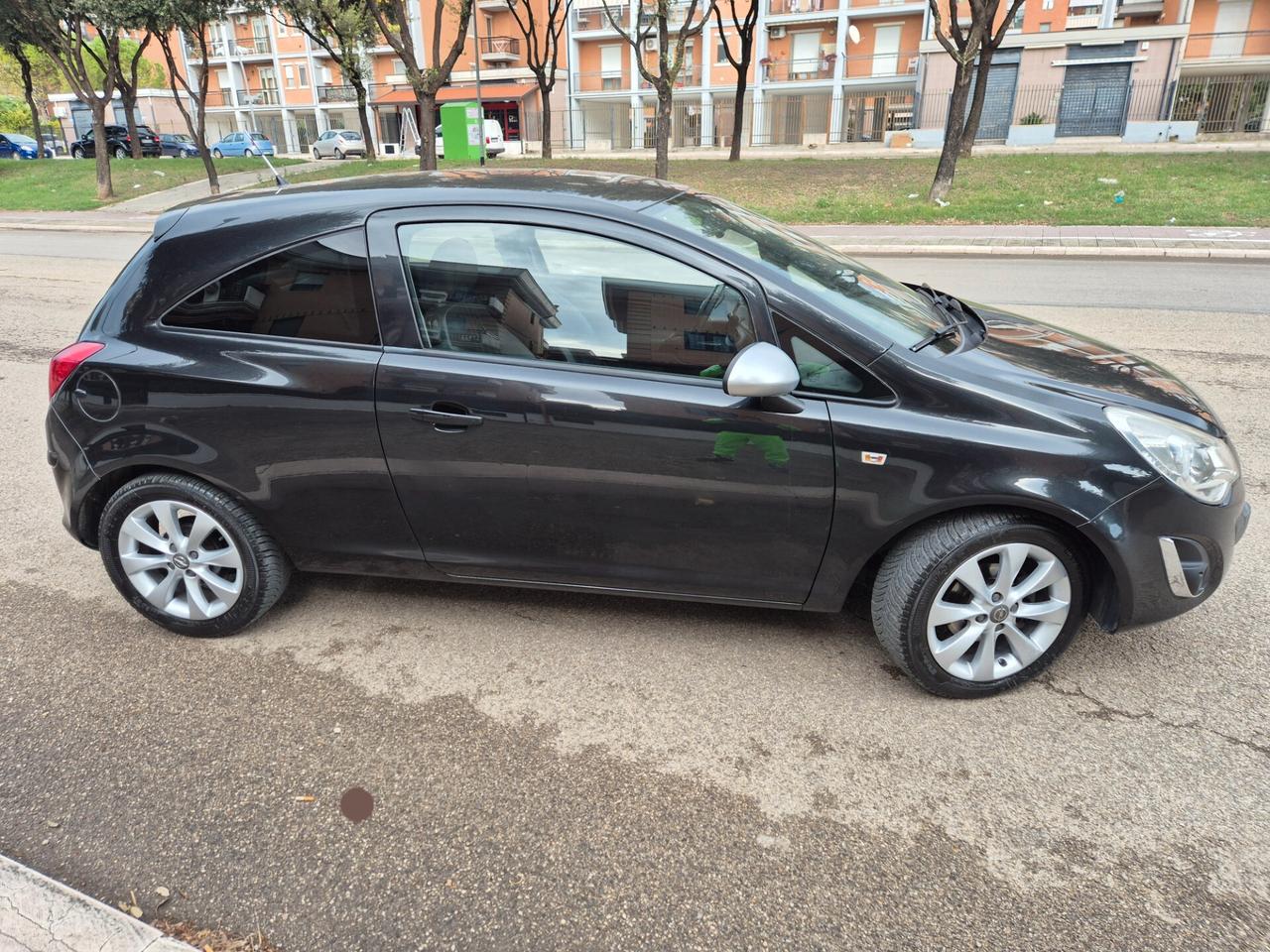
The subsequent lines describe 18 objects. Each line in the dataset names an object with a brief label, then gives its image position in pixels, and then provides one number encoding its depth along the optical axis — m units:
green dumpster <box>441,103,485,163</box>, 32.25
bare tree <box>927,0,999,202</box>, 17.91
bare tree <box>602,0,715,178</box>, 21.75
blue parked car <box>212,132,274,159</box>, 45.56
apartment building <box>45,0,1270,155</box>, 37.62
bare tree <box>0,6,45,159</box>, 27.52
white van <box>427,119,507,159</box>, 42.32
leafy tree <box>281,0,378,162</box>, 31.47
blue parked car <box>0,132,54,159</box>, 44.75
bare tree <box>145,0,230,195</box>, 25.64
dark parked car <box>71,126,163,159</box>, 41.40
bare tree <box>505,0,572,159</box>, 34.75
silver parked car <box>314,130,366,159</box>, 46.75
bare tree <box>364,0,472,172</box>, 20.64
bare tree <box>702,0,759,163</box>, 29.31
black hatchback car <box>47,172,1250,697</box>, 2.70
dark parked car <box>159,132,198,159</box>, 44.22
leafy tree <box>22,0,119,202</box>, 23.61
